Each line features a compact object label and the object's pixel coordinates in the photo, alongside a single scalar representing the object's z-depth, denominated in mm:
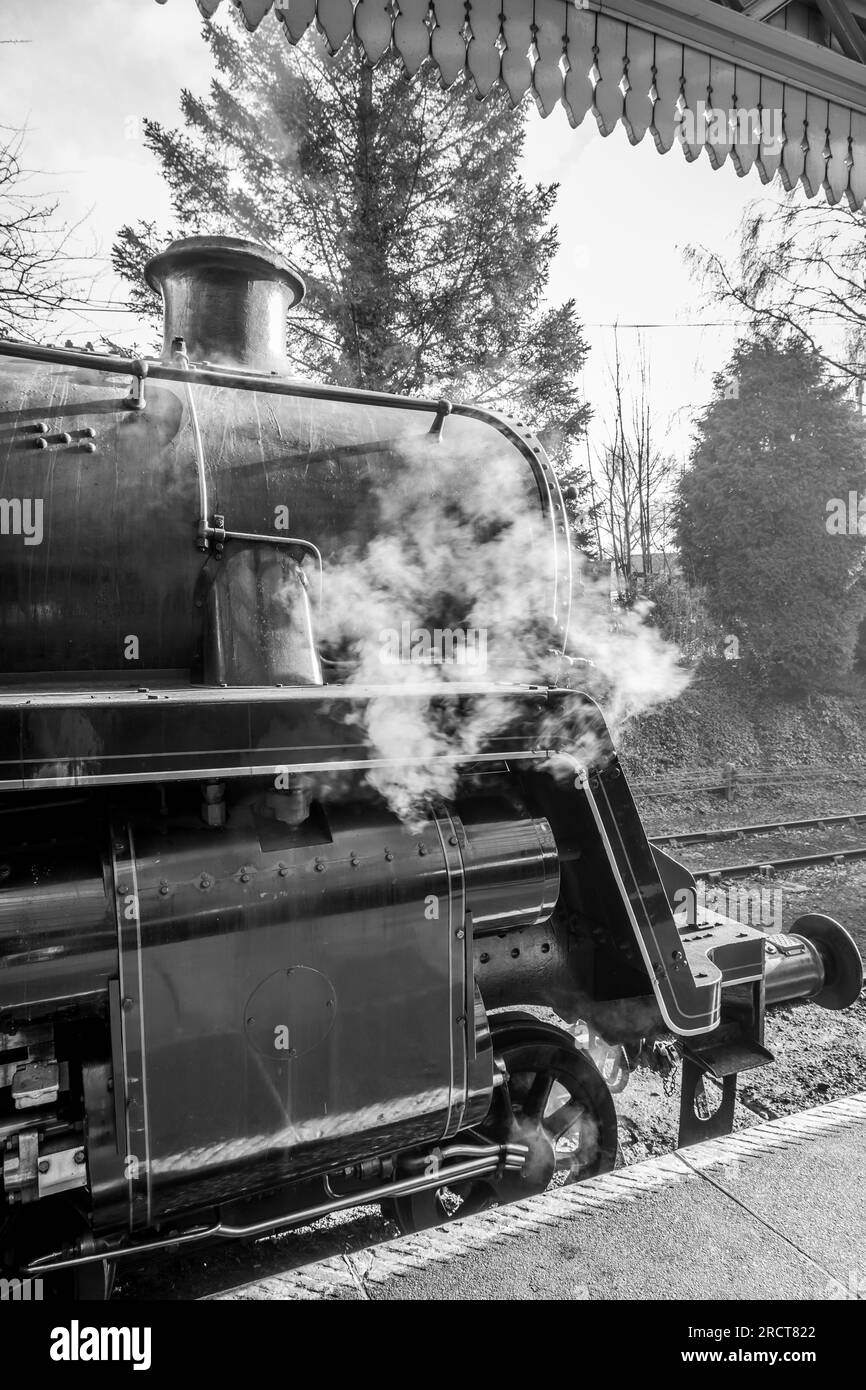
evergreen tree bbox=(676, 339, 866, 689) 14023
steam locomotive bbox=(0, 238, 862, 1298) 1861
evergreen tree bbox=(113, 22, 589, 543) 10180
